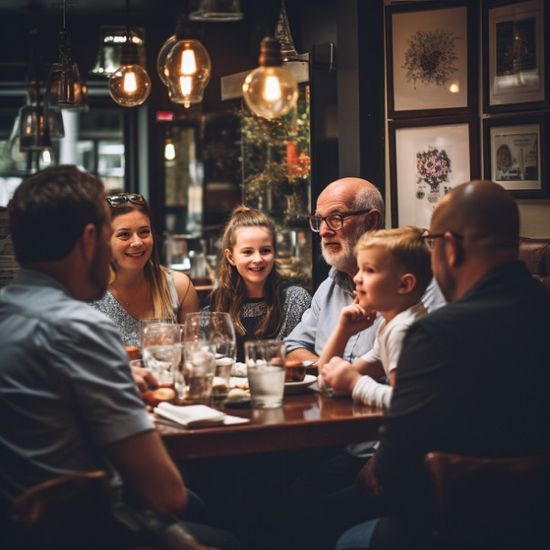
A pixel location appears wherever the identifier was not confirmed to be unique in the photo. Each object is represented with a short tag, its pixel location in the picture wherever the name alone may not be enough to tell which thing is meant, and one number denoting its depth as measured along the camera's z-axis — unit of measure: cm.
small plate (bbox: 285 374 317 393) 272
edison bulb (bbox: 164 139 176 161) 859
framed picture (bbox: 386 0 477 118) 431
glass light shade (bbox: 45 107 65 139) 602
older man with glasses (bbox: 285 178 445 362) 360
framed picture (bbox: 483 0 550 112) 403
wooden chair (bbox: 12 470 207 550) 171
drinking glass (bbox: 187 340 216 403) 250
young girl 397
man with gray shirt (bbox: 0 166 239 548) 189
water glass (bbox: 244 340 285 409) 251
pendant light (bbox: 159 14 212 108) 321
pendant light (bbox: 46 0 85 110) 401
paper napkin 226
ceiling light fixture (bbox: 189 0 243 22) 296
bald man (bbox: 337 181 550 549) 198
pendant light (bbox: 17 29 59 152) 627
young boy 260
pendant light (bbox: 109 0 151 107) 357
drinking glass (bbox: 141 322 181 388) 274
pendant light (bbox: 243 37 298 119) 262
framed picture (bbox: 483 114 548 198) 407
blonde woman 379
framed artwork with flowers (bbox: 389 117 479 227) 434
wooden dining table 223
